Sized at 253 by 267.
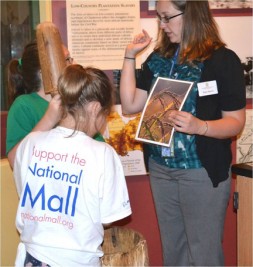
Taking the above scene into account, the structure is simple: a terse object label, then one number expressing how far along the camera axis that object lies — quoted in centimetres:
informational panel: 222
